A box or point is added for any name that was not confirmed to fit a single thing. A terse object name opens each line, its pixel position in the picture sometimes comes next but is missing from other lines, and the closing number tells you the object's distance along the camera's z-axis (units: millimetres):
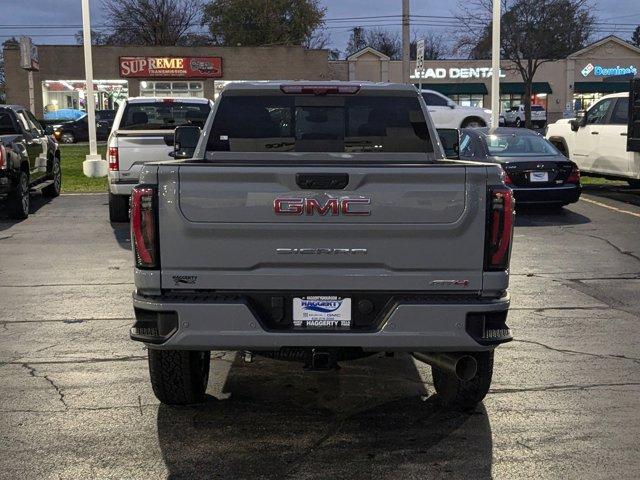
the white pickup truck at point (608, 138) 15425
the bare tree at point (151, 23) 68500
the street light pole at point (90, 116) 20953
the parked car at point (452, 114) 28438
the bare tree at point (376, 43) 98375
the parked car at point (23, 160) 13281
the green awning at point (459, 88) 60594
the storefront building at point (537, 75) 59656
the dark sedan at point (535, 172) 14117
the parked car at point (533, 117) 52566
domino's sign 61281
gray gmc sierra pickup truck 4324
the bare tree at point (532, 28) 46781
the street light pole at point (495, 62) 21203
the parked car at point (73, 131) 41812
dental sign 60375
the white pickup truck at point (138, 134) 12492
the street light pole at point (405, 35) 26344
